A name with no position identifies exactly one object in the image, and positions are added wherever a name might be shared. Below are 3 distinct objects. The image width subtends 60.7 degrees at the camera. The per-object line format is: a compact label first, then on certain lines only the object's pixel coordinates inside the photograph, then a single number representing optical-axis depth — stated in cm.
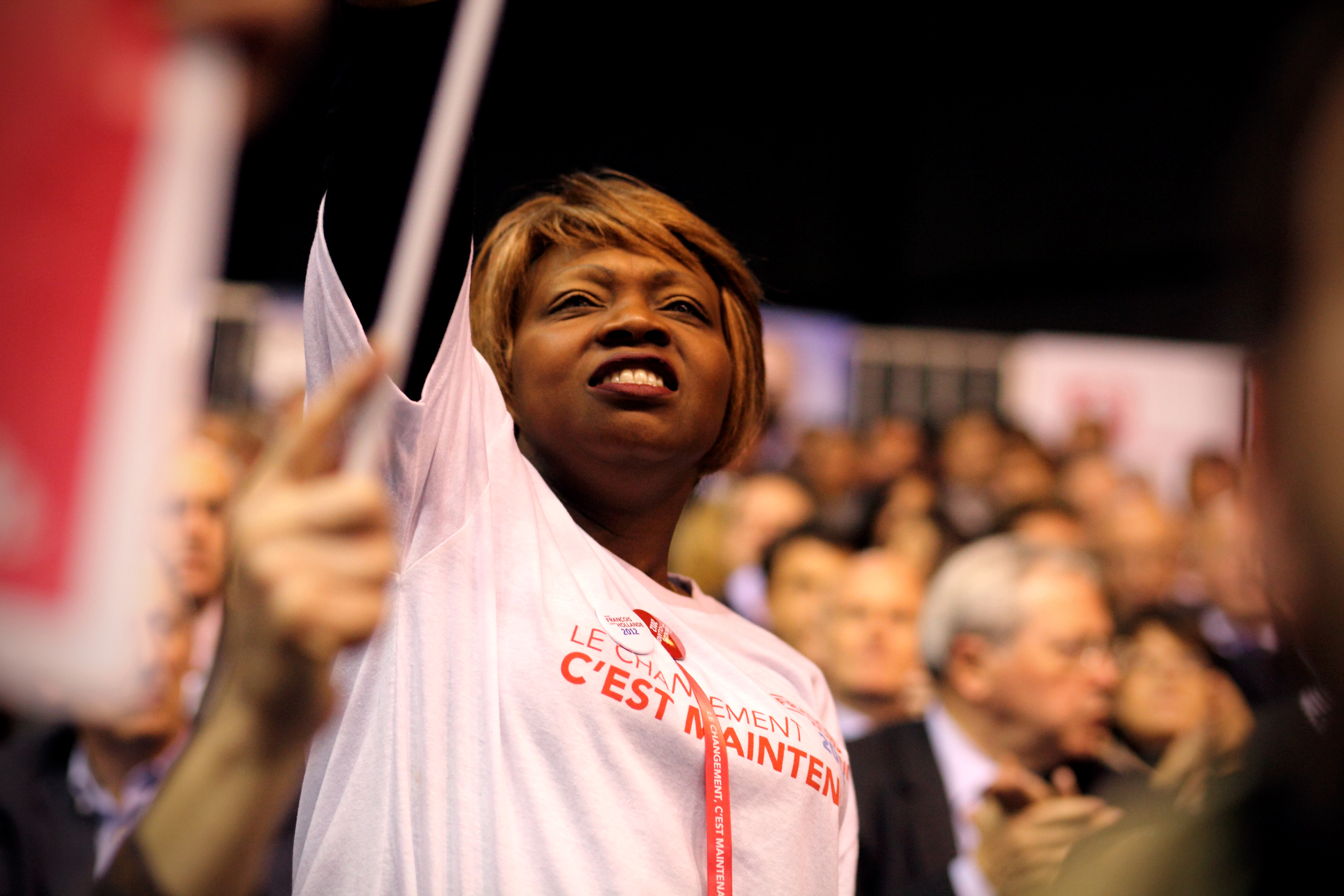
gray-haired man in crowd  210
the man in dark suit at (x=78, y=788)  176
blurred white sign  713
